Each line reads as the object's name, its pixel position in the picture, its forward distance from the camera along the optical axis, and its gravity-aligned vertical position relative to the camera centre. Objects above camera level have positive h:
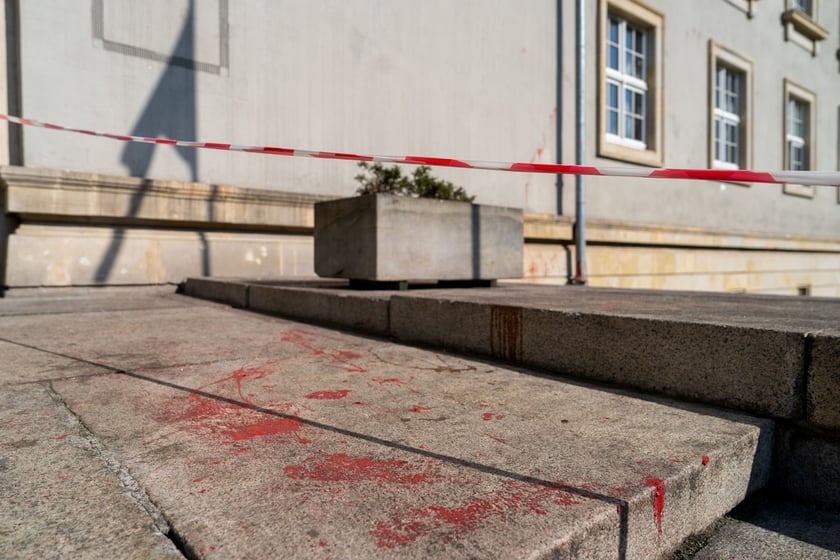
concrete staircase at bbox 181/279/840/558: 1.00 -0.44
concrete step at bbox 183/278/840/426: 1.47 -0.27
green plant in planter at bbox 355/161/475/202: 3.97 +0.54
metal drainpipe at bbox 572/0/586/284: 7.89 +1.68
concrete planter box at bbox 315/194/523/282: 3.39 +0.13
